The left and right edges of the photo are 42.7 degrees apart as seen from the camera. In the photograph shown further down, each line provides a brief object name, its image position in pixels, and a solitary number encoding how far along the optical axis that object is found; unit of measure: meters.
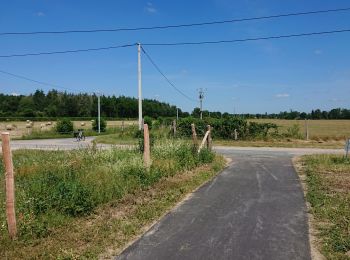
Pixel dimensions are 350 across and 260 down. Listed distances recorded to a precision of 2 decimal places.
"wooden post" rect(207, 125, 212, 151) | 20.15
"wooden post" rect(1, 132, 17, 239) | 6.87
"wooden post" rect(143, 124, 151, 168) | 12.94
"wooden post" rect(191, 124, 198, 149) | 18.19
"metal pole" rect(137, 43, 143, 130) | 30.97
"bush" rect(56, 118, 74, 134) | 50.72
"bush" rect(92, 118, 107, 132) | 55.41
